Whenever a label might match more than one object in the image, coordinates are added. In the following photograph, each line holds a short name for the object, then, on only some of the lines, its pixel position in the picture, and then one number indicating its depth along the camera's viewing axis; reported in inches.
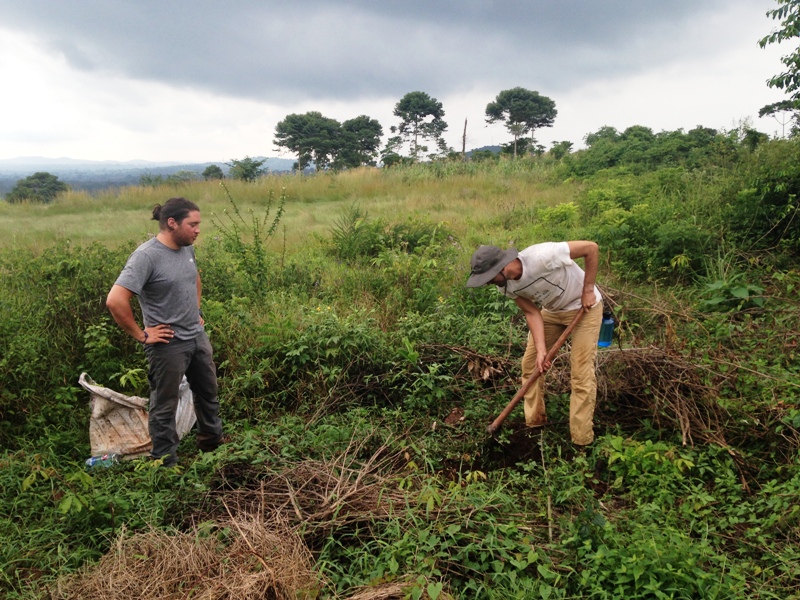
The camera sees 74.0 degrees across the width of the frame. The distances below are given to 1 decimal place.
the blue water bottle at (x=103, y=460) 141.3
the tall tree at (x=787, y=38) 244.5
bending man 129.0
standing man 124.5
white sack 146.2
